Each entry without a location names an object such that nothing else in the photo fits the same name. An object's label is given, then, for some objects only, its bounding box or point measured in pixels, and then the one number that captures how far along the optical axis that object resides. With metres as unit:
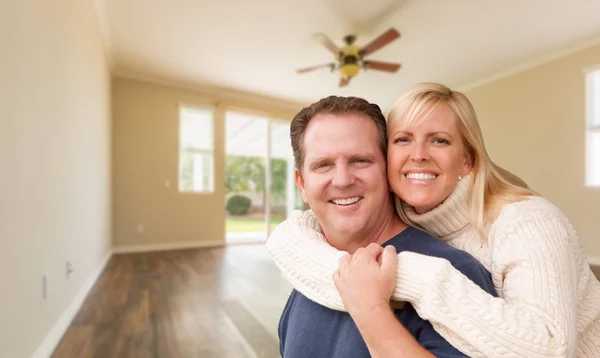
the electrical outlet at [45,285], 1.98
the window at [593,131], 4.35
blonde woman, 0.58
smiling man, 0.66
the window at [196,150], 6.03
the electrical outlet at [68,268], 2.51
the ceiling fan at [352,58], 3.68
